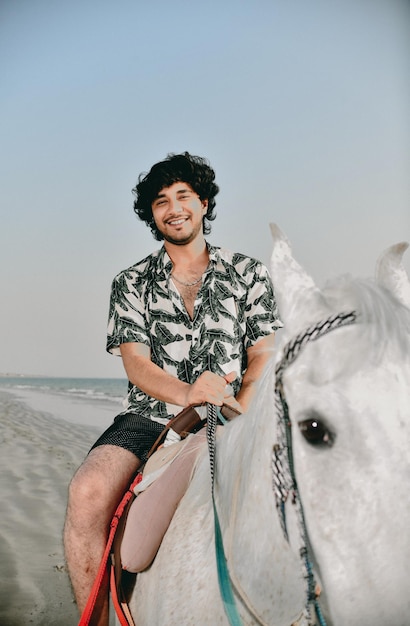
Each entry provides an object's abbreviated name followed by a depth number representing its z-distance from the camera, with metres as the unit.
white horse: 1.11
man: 2.24
